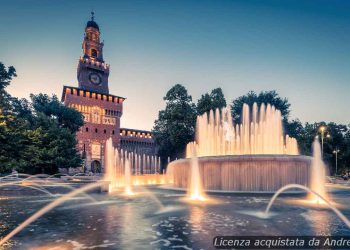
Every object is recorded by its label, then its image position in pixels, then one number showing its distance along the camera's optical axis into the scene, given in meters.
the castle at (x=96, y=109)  52.75
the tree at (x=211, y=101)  37.10
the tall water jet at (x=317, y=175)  11.95
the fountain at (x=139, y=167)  24.55
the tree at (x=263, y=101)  39.38
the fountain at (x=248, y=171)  12.52
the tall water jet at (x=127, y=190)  12.96
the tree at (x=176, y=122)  37.34
